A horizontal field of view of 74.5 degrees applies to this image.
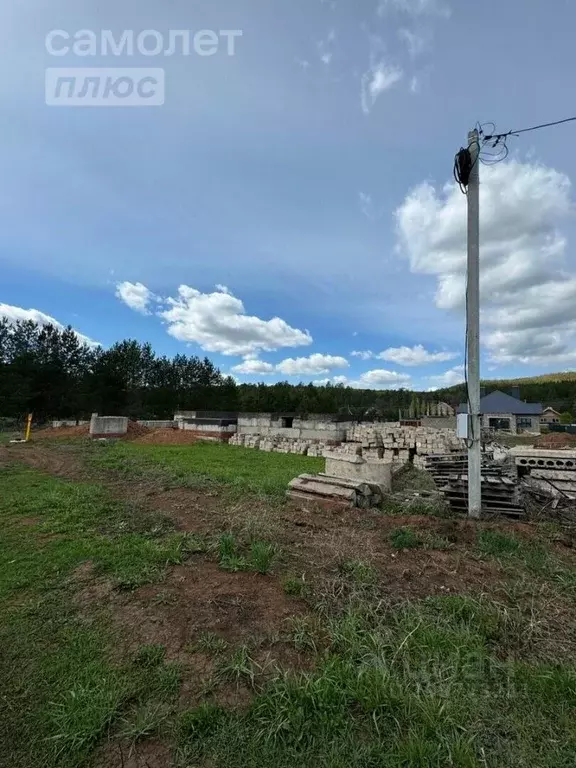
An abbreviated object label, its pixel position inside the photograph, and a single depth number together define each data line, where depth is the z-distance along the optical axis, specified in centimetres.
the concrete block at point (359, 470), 761
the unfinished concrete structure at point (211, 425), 2098
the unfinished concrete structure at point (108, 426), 2042
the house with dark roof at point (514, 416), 3637
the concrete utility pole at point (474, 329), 569
